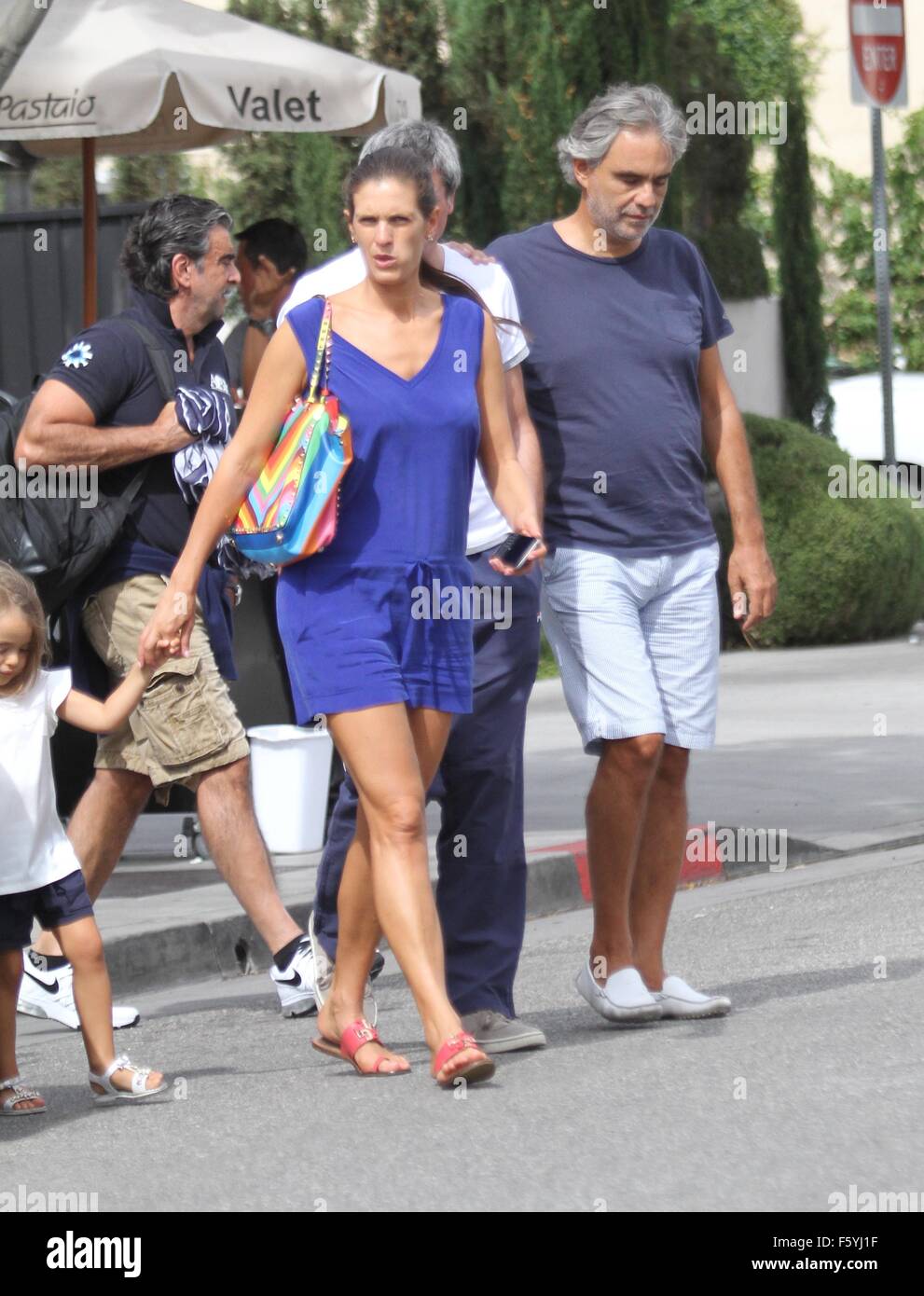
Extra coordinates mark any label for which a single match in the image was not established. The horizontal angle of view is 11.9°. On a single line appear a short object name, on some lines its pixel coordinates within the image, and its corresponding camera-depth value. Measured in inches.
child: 363.2
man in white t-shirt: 389.7
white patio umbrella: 626.2
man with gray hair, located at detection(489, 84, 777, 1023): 400.8
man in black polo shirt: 447.6
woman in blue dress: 361.6
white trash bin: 612.2
